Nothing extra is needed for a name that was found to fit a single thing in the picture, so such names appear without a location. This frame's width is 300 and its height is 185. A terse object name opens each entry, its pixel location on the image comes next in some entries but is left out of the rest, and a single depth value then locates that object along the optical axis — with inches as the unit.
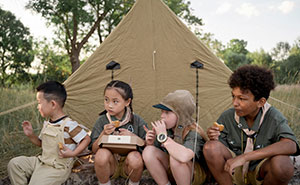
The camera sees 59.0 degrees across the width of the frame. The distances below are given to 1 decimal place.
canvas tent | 129.1
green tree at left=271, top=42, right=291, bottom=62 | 925.7
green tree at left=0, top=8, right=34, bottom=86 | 633.6
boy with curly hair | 68.9
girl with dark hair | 79.6
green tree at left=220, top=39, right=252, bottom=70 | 1308.7
